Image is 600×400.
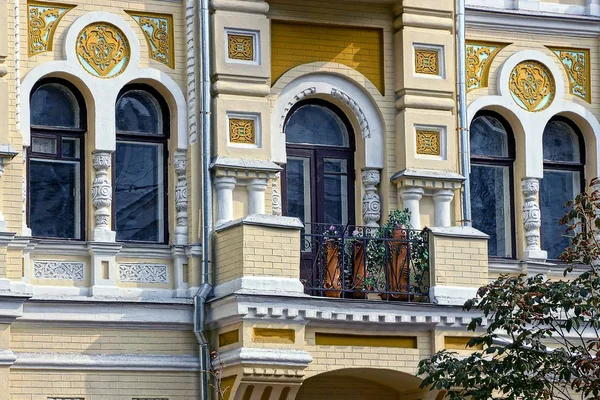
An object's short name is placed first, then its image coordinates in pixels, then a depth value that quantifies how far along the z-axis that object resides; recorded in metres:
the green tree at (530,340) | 20.17
